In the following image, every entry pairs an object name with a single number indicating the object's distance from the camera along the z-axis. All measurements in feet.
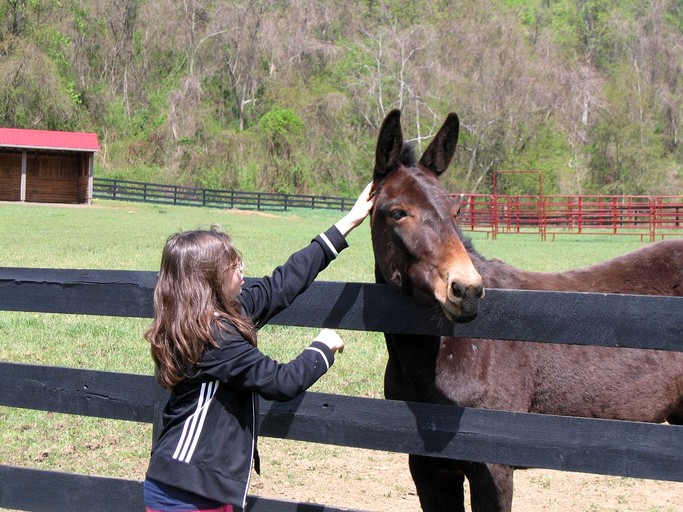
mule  10.84
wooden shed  151.64
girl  9.55
